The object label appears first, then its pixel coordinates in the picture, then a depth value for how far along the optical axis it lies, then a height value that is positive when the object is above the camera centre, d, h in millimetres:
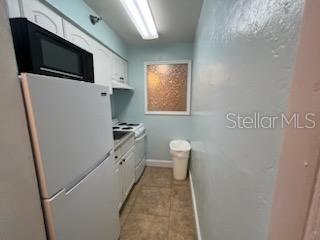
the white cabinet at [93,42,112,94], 1711 +417
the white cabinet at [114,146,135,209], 1705 -937
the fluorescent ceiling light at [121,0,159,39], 1357 +875
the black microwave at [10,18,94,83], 677 +251
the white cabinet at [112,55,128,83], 2199 +478
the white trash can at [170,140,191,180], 2432 -993
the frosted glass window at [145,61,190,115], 2740 +209
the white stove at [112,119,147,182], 2395 -702
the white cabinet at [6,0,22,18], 841 +518
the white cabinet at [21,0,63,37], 933 +578
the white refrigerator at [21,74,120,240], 661 -292
